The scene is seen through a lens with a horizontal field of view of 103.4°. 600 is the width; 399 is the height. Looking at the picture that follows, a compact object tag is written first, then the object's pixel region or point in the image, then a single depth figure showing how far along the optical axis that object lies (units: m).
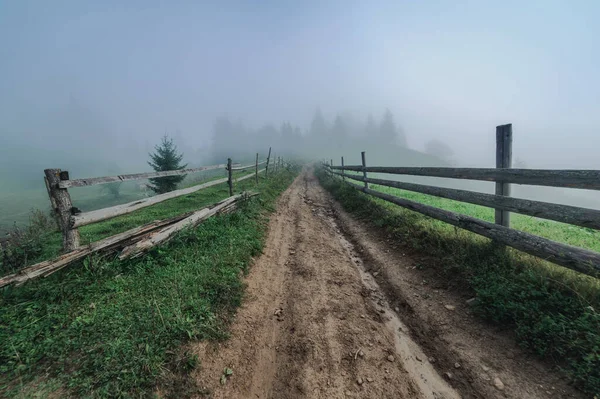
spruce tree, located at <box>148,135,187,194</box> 15.62
